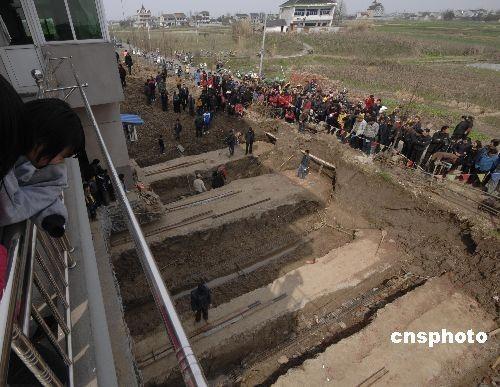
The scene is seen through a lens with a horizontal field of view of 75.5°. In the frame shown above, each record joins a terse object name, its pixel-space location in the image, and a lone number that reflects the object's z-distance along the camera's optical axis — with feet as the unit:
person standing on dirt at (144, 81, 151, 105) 68.41
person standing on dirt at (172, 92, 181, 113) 64.08
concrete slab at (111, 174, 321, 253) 38.86
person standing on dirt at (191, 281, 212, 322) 27.45
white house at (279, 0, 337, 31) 238.89
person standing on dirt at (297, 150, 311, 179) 50.23
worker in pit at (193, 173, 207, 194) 46.06
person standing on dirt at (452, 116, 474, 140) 43.62
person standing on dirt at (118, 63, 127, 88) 59.06
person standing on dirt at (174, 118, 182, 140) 56.81
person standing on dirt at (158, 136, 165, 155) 54.02
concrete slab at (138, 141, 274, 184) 49.31
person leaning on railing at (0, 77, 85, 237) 5.45
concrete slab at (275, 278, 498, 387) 25.34
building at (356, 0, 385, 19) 531.82
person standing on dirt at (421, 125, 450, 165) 41.14
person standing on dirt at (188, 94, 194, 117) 63.98
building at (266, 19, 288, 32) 224.53
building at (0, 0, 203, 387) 5.19
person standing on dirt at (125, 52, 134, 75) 82.74
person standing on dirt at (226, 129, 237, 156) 53.01
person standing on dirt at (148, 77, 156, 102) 67.72
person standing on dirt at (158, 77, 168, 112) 64.28
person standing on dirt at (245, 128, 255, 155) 53.06
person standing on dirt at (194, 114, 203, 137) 57.47
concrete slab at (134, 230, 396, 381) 27.66
